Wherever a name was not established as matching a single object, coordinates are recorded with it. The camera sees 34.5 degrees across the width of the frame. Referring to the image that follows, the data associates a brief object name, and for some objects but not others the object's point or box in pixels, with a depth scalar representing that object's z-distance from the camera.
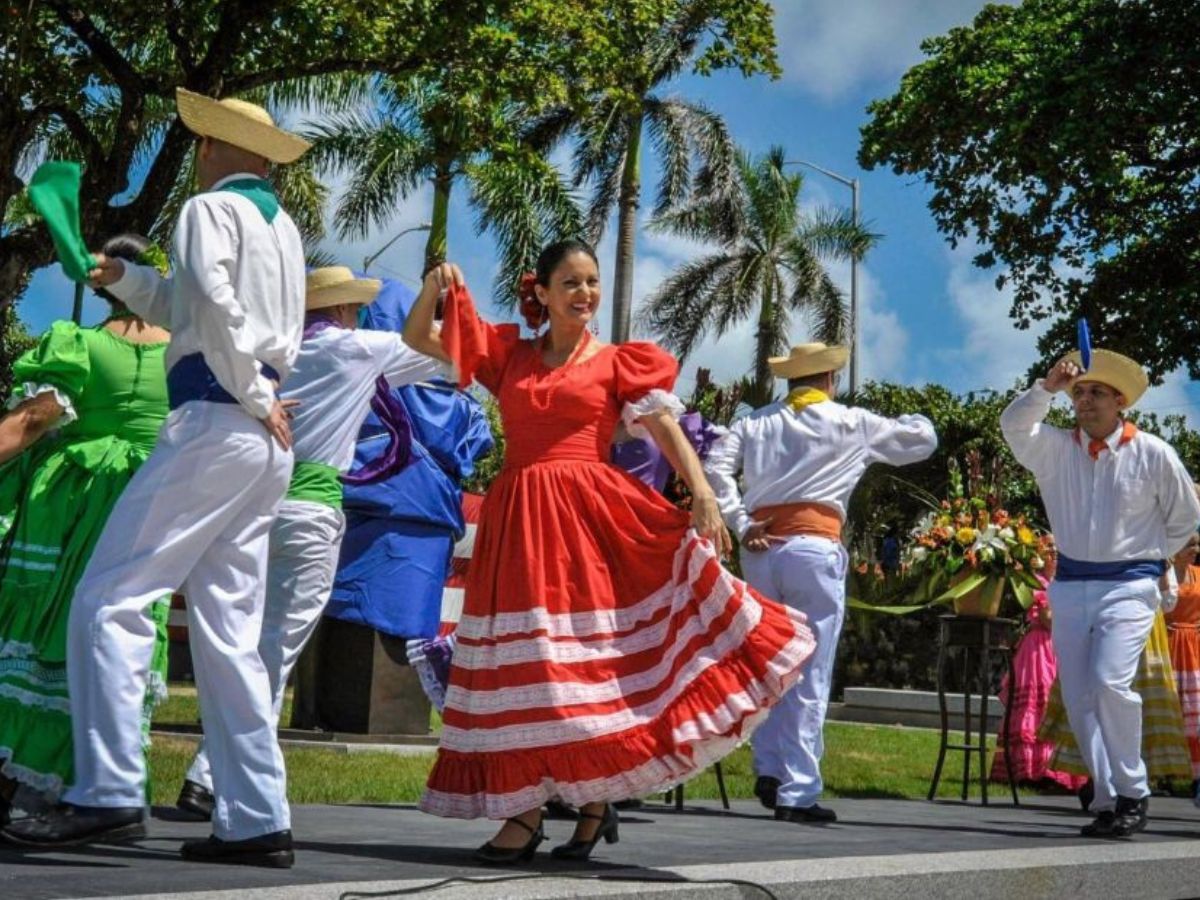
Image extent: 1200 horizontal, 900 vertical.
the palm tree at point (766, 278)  54.94
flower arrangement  11.73
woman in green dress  6.14
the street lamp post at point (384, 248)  38.84
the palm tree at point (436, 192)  34.06
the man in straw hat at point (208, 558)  5.40
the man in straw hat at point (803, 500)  9.21
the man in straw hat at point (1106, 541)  9.05
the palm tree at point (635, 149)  39.12
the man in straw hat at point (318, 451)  7.24
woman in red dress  6.01
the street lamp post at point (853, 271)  53.91
